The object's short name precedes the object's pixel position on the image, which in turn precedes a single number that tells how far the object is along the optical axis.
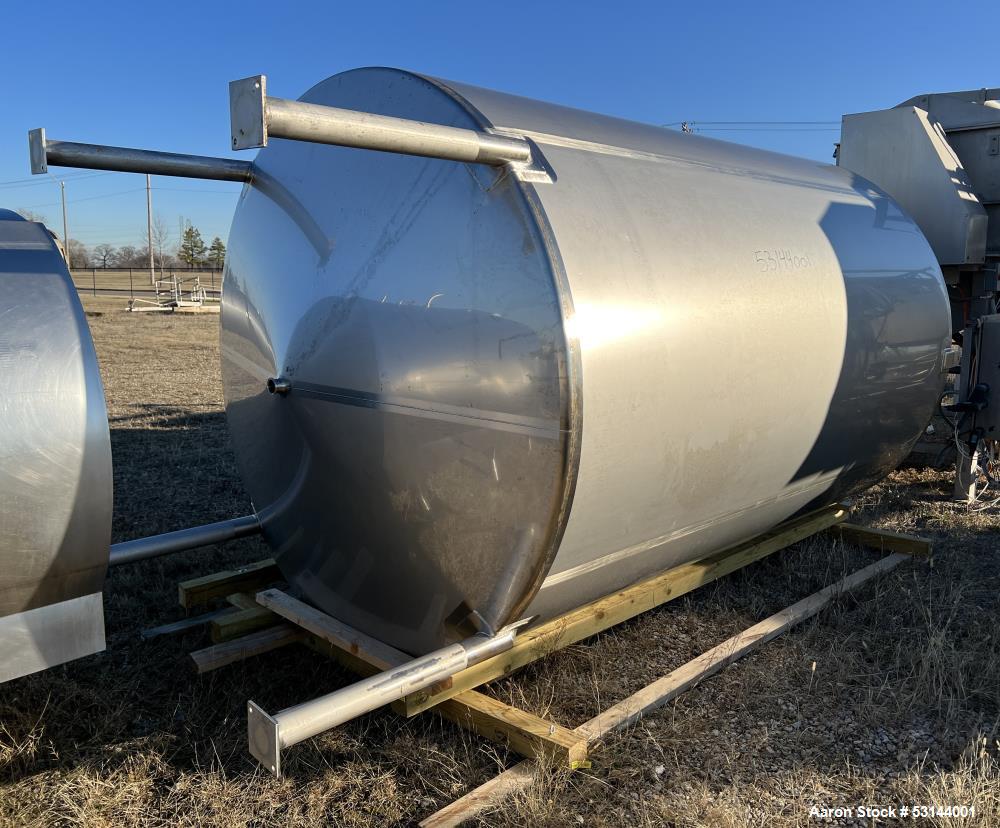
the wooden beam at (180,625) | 3.75
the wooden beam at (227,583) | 3.88
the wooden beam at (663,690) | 2.59
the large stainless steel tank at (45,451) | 2.28
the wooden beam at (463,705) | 2.76
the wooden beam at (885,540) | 4.72
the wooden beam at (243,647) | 3.41
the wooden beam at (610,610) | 2.96
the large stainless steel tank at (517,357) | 2.54
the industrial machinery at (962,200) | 5.55
